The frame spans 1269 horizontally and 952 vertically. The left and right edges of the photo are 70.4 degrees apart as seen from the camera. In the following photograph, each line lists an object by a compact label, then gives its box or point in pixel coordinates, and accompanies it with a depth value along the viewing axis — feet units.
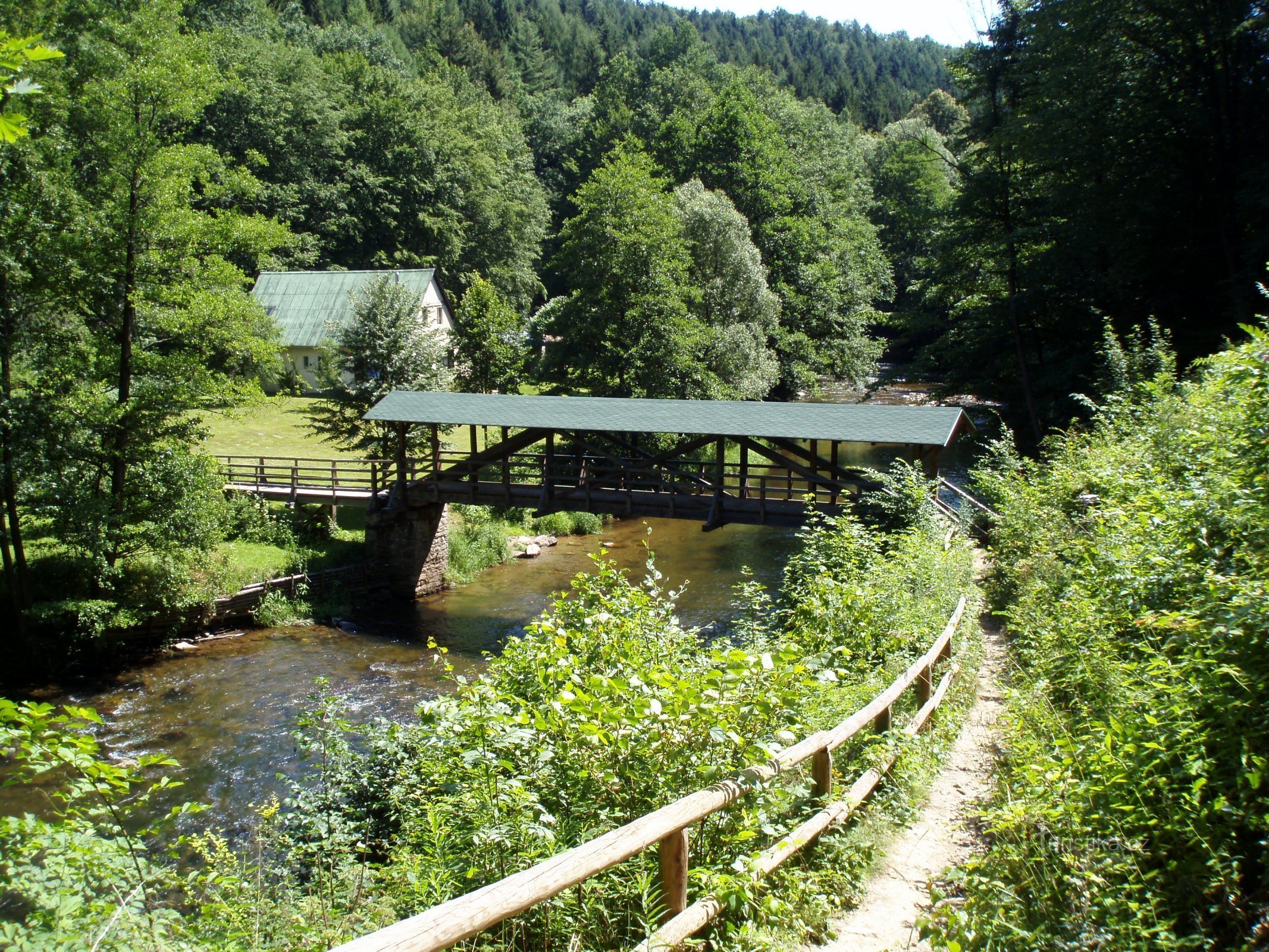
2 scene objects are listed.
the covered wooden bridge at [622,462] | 57.26
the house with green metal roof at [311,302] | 126.21
